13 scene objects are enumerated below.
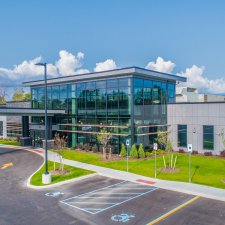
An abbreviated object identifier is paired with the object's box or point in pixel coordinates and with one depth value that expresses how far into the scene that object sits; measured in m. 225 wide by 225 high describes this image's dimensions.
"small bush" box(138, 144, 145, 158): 31.64
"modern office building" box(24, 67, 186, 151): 33.28
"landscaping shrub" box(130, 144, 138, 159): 31.28
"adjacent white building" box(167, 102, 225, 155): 32.94
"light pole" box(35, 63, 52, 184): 21.63
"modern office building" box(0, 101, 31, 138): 53.25
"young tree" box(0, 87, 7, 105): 99.96
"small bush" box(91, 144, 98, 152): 36.38
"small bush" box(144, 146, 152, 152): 34.59
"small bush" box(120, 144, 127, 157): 32.50
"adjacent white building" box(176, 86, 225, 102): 43.38
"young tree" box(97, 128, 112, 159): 32.33
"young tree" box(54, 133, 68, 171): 26.39
